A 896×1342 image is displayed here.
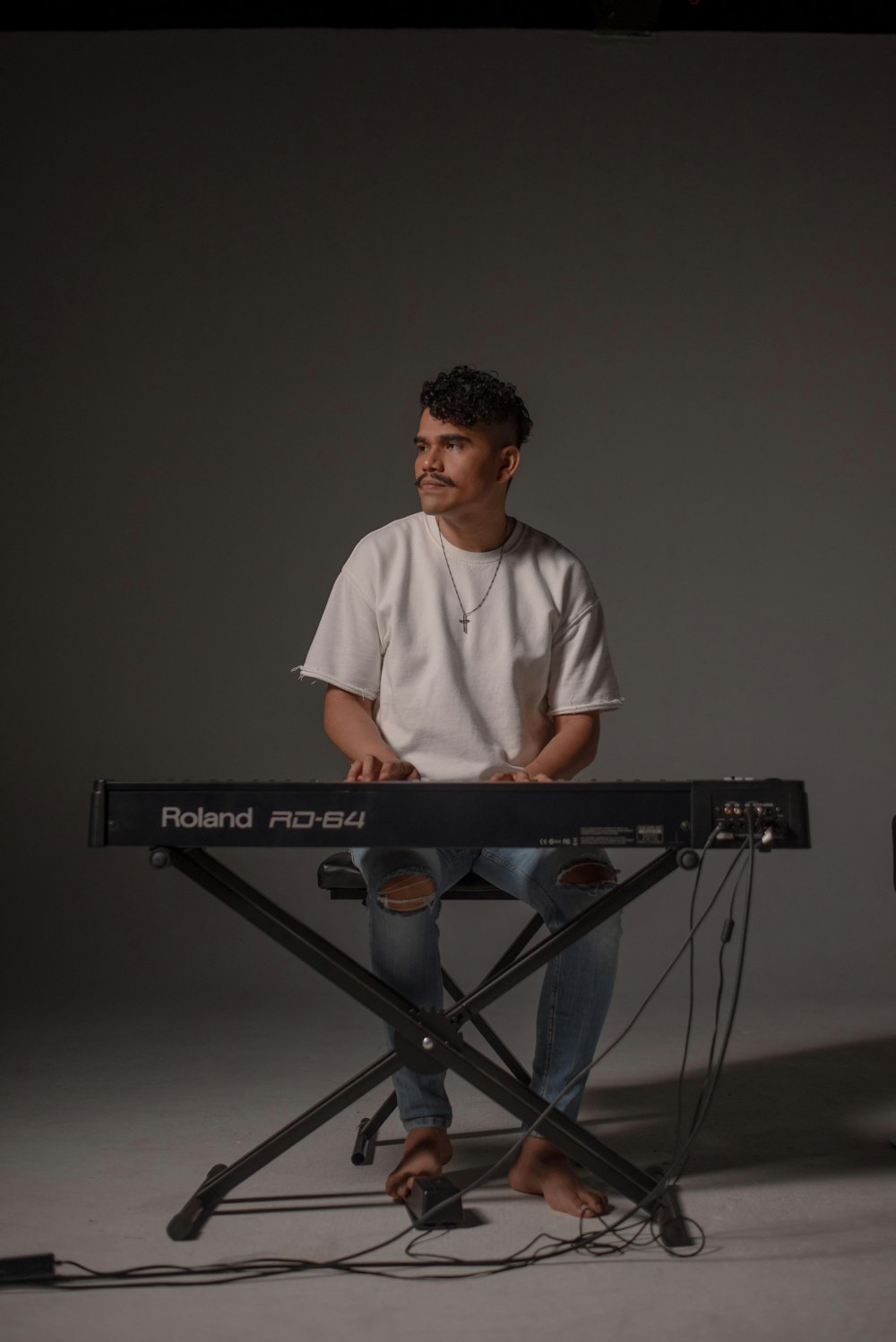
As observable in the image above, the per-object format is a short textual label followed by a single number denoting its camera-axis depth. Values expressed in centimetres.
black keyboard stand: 188
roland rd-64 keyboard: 177
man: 227
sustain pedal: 194
